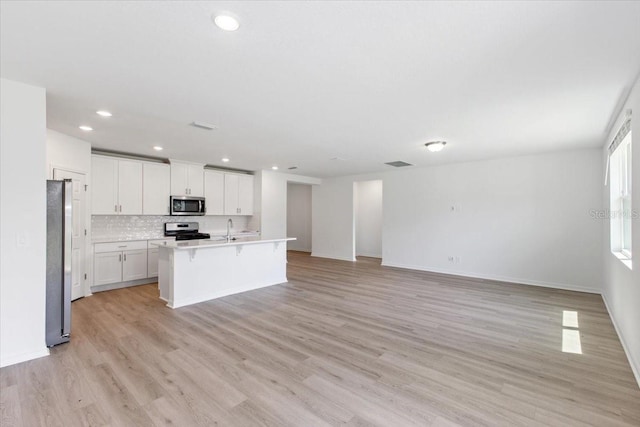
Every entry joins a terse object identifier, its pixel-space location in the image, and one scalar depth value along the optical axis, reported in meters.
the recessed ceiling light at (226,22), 1.73
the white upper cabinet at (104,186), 5.06
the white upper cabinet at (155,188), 5.71
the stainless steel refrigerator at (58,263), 2.95
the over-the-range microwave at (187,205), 6.07
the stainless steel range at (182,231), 6.27
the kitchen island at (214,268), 4.25
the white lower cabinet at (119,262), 4.98
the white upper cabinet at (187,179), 6.14
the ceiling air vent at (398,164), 6.42
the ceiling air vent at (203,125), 3.76
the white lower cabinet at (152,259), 5.62
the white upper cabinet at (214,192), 6.73
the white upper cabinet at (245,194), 7.36
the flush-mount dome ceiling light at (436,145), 4.59
